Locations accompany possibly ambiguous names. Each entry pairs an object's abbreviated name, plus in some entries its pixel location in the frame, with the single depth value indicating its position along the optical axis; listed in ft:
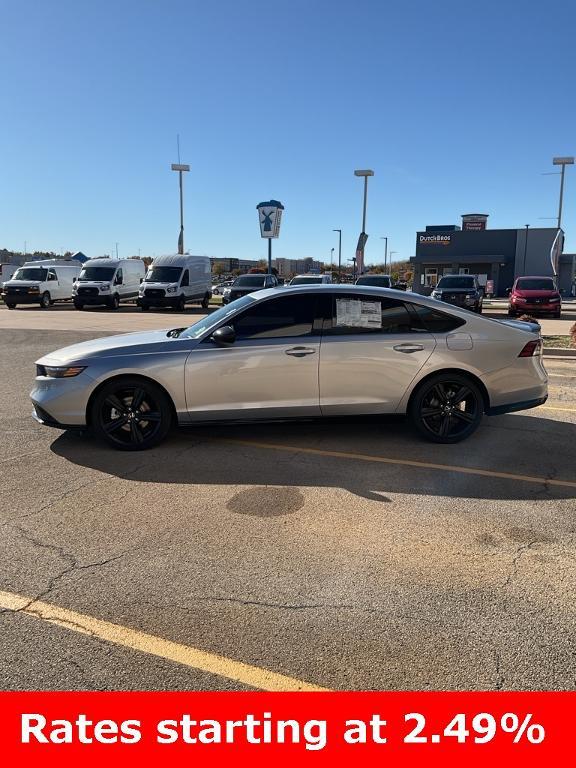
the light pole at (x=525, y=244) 147.13
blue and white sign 85.71
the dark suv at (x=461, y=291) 77.15
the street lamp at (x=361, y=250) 106.32
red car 76.43
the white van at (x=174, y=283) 86.53
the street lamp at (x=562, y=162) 116.23
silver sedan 17.71
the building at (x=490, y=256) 146.82
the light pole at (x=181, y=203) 126.11
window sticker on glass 18.56
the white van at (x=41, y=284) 94.17
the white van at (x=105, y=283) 90.02
